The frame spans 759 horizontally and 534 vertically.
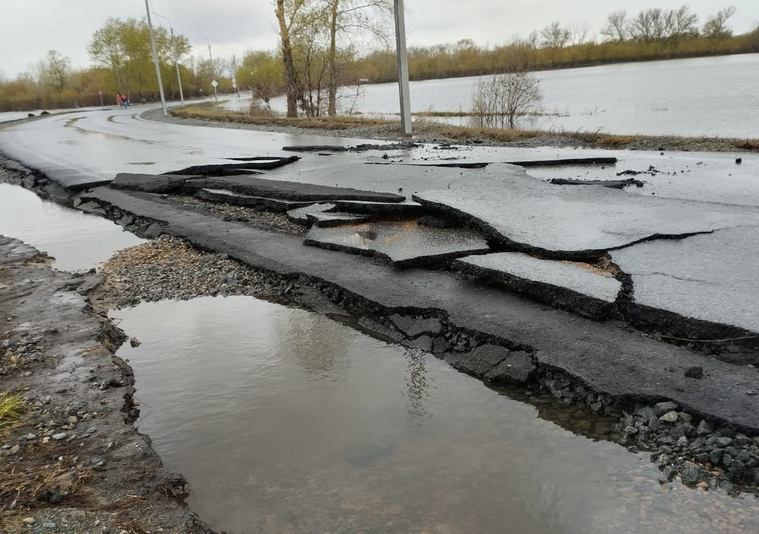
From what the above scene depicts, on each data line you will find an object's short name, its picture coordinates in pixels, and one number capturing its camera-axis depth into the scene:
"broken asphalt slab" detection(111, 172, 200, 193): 10.45
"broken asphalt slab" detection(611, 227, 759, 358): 3.77
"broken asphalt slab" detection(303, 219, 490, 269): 5.50
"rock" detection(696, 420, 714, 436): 3.00
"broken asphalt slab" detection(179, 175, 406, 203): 7.96
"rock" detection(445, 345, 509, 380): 3.94
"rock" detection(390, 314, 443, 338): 4.48
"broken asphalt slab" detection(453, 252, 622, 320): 4.24
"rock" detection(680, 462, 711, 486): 2.78
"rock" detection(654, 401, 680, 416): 3.17
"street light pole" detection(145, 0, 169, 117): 37.56
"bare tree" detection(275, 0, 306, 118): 28.38
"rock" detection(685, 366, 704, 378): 3.37
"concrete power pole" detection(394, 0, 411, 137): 15.67
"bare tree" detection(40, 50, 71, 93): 88.96
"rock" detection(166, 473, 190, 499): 2.85
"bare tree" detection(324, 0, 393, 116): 28.93
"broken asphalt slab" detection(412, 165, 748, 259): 5.48
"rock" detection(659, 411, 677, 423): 3.11
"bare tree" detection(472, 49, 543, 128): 20.88
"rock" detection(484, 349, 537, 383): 3.78
